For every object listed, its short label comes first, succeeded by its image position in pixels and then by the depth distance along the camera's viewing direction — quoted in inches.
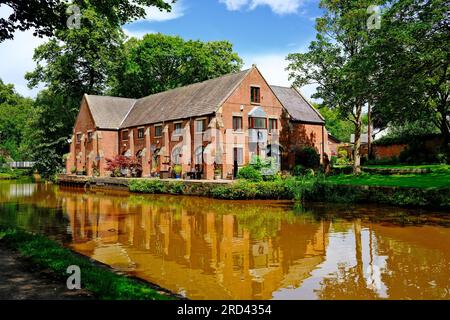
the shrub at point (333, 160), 1933.6
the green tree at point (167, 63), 2119.8
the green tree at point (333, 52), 1238.3
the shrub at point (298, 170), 1286.2
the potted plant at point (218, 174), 1315.2
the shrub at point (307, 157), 1469.0
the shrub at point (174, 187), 1175.0
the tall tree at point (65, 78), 2001.7
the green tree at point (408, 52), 690.8
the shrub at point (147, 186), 1239.7
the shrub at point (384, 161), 1517.0
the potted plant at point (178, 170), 1423.5
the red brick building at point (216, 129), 1366.9
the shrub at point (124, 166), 1622.8
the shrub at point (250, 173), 1071.0
